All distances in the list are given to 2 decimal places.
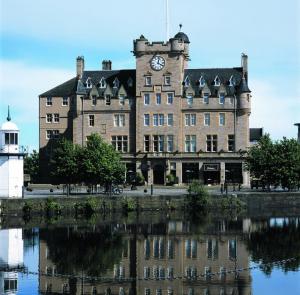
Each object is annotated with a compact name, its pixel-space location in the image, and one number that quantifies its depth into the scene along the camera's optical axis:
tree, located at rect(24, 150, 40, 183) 120.62
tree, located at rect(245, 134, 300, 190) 90.81
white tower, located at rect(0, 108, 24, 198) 76.69
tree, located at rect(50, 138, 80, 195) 85.00
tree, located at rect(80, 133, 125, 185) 84.38
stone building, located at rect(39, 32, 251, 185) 111.19
